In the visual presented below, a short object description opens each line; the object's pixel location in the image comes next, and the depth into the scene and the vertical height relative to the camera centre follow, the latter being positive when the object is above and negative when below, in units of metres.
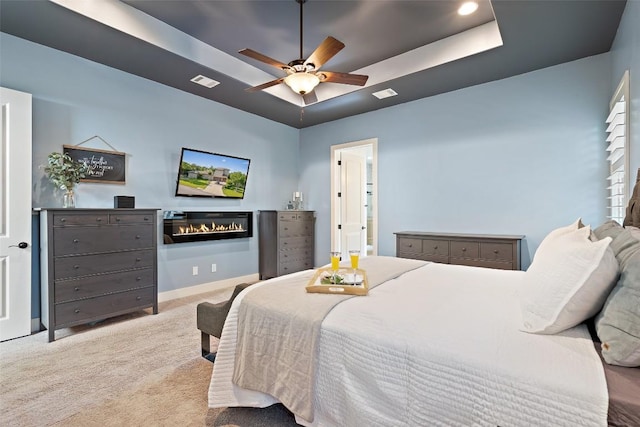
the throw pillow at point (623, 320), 0.91 -0.34
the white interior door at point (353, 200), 5.39 +0.28
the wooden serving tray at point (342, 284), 1.67 -0.40
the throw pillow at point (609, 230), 1.47 -0.08
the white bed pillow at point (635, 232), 1.24 -0.08
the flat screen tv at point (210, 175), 4.02 +0.59
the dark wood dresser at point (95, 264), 2.69 -0.47
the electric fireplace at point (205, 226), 3.91 -0.14
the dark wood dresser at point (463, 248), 3.20 -0.39
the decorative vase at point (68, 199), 2.95 +0.17
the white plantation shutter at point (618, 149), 2.30 +0.55
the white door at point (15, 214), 2.65 +0.03
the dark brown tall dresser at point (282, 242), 4.80 -0.43
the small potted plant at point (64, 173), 2.89 +0.43
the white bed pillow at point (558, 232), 1.69 -0.11
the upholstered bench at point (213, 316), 2.02 -0.70
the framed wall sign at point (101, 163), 3.14 +0.60
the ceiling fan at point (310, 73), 2.33 +1.21
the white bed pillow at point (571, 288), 1.07 -0.27
